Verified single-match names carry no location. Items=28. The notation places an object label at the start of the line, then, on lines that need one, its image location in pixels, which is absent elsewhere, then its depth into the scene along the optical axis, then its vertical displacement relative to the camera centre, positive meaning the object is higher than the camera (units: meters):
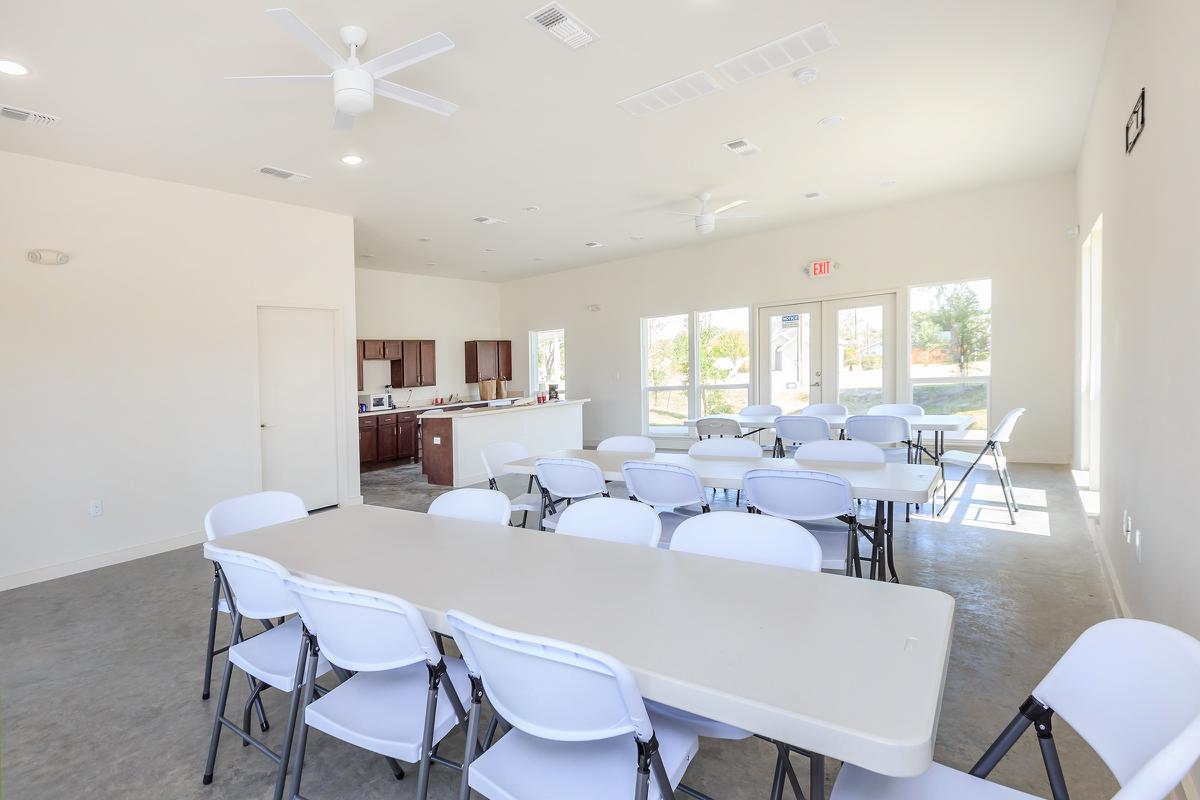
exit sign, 7.79 +1.52
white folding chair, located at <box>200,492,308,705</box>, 2.45 -0.63
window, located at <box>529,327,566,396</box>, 10.99 +0.44
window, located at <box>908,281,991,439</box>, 6.96 +0.36
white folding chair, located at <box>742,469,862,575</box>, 2.67 -0.61
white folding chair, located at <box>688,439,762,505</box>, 3.81 -0.48
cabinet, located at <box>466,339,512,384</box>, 10.88 +0.41
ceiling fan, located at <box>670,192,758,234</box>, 6.35 +1.87
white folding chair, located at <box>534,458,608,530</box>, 3.34 -0.60
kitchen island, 7.14 -0.73
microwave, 9.07 -0.31
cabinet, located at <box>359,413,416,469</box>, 8.74 -0.90
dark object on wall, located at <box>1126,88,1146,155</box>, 2.59 +1.21
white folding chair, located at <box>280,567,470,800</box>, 1.43 -0.79
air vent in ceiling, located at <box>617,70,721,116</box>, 3.73 +1.96
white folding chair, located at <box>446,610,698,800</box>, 1.11 -0.74
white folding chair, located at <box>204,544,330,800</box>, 1.75 -0.94
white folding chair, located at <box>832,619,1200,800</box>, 1.03 -0.66
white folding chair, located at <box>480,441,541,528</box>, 3.90 -0.58
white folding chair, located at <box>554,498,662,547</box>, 2.16 -0.55
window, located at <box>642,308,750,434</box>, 8.88 +0.22
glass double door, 7.60 +0.36
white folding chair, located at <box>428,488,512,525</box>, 2.59 -0.58
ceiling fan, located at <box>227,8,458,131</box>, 2.66 +1.60
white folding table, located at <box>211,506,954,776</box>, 1.01 -0.59
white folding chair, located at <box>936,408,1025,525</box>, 4.66 -0.72
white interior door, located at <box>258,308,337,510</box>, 5.68 -0.20
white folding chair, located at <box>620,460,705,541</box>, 3.11 -0.60
